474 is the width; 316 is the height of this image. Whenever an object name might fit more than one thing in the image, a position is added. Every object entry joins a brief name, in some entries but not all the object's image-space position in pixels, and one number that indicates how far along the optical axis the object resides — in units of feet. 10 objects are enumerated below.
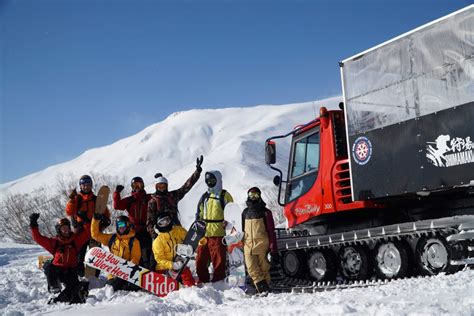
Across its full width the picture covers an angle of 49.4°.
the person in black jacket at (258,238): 24.91
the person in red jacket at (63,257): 26.00
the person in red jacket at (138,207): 30.25
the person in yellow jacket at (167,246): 26.78
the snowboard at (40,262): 36.54
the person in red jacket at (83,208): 30.32
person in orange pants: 27.45
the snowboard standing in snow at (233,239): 26.84
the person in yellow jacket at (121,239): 28.12
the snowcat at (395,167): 20.47
